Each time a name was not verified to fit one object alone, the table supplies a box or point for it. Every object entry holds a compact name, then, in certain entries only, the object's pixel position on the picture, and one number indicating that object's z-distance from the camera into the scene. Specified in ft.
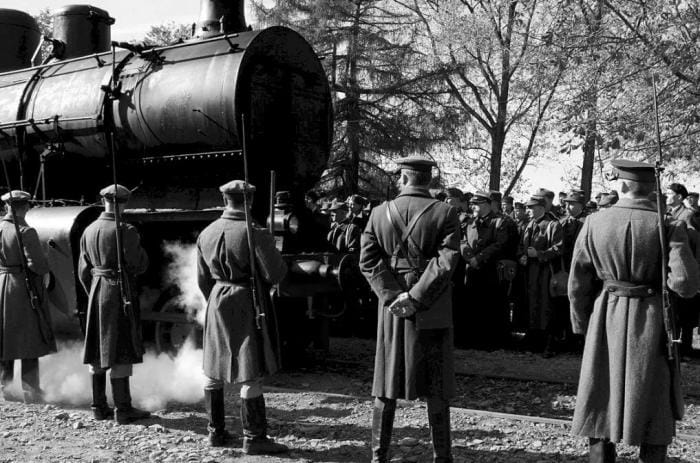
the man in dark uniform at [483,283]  28.60
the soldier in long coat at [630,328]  12.76
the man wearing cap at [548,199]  28.55
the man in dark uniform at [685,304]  27.84
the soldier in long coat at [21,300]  21.12
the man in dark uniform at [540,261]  27.78
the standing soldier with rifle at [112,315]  18.78
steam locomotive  21.76
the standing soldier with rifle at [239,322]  16.06
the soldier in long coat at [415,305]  14.42
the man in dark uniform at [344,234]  25.72
